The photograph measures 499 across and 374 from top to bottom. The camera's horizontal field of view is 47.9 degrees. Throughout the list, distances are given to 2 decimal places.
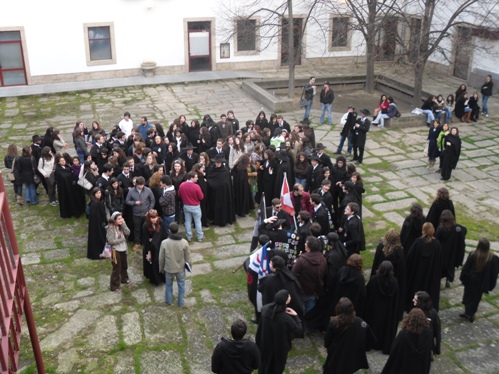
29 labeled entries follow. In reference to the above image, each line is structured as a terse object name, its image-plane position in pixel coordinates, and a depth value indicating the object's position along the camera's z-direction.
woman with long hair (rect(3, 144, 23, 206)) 12.14
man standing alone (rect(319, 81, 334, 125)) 17.58
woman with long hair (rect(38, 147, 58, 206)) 11.88
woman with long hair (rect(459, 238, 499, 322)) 8.05
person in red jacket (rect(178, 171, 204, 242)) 10.41
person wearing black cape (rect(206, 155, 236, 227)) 11.25
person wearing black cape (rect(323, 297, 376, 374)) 6.52
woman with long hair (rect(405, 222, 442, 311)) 8.18
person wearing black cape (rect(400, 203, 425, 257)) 8.92
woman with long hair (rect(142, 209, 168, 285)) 8.75
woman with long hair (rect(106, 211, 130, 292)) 8.69
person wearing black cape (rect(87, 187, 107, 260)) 9.83
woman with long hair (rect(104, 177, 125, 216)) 10.30
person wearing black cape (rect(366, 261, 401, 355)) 7.43
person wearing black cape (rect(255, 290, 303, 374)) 6.50
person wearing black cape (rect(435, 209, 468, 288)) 8.76
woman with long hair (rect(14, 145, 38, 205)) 11.98
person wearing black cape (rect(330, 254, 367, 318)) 7.36
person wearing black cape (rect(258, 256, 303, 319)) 7.15
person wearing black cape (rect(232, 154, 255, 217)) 11.76
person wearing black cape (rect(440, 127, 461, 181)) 13.45
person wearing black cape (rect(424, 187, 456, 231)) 9.59
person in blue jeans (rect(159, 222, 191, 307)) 8.17
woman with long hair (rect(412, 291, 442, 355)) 6.55
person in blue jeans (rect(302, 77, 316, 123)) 17.78
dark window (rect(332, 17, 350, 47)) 23.86
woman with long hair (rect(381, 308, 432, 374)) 6.29
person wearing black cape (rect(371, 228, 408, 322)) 7.95
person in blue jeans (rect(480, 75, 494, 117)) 18.84
